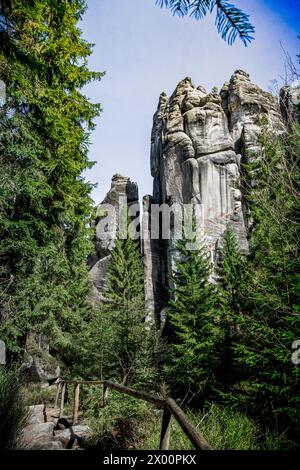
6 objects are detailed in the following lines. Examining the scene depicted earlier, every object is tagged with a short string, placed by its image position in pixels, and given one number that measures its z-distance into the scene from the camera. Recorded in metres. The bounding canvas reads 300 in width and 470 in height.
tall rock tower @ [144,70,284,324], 31.09
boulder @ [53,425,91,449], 4.73
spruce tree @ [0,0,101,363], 7.98
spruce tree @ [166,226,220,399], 16.69
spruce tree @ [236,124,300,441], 6.12
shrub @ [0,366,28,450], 3.24
